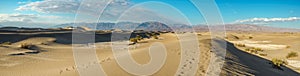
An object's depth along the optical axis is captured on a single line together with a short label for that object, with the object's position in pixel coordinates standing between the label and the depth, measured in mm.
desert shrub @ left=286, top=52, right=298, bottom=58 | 28806
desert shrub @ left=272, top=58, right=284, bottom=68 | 18902
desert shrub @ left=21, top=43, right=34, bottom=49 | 21962
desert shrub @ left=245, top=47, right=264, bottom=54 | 34222
